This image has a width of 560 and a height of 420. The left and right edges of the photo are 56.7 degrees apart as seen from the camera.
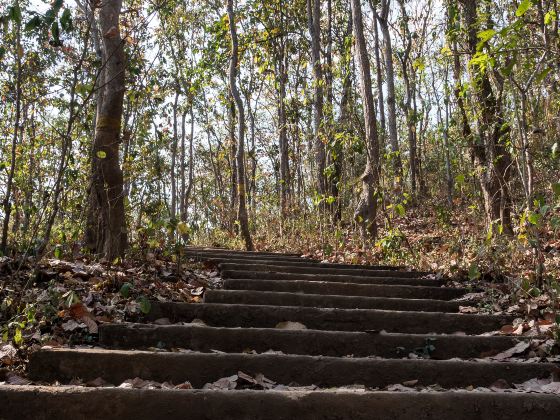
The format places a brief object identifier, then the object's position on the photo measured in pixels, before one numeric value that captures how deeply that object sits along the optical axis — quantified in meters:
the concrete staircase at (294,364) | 1.92
